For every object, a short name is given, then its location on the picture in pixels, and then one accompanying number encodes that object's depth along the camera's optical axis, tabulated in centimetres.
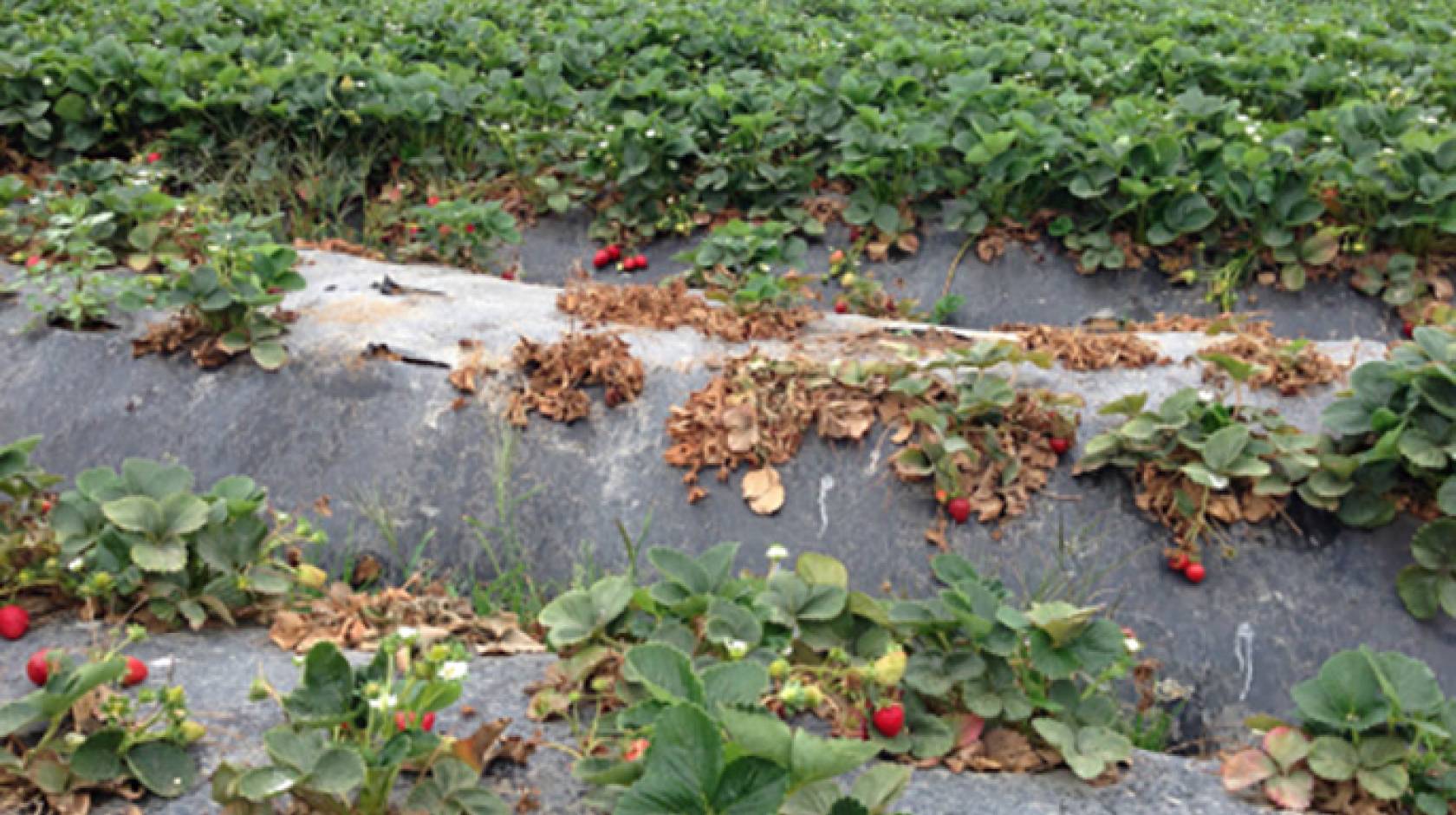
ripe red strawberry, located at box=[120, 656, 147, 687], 268
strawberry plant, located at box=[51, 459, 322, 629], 300
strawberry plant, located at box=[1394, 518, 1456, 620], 364
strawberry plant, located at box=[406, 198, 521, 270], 586
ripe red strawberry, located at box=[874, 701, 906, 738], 263
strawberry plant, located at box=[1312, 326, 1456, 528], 356
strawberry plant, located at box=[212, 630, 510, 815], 214
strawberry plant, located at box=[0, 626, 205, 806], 232
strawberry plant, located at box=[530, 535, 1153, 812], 262
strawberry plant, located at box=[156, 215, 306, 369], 437
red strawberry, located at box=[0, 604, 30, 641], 294
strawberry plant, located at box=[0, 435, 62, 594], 311
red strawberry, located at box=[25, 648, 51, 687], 260
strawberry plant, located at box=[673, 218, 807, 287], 532
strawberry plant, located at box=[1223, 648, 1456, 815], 258
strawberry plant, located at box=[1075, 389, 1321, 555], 379
